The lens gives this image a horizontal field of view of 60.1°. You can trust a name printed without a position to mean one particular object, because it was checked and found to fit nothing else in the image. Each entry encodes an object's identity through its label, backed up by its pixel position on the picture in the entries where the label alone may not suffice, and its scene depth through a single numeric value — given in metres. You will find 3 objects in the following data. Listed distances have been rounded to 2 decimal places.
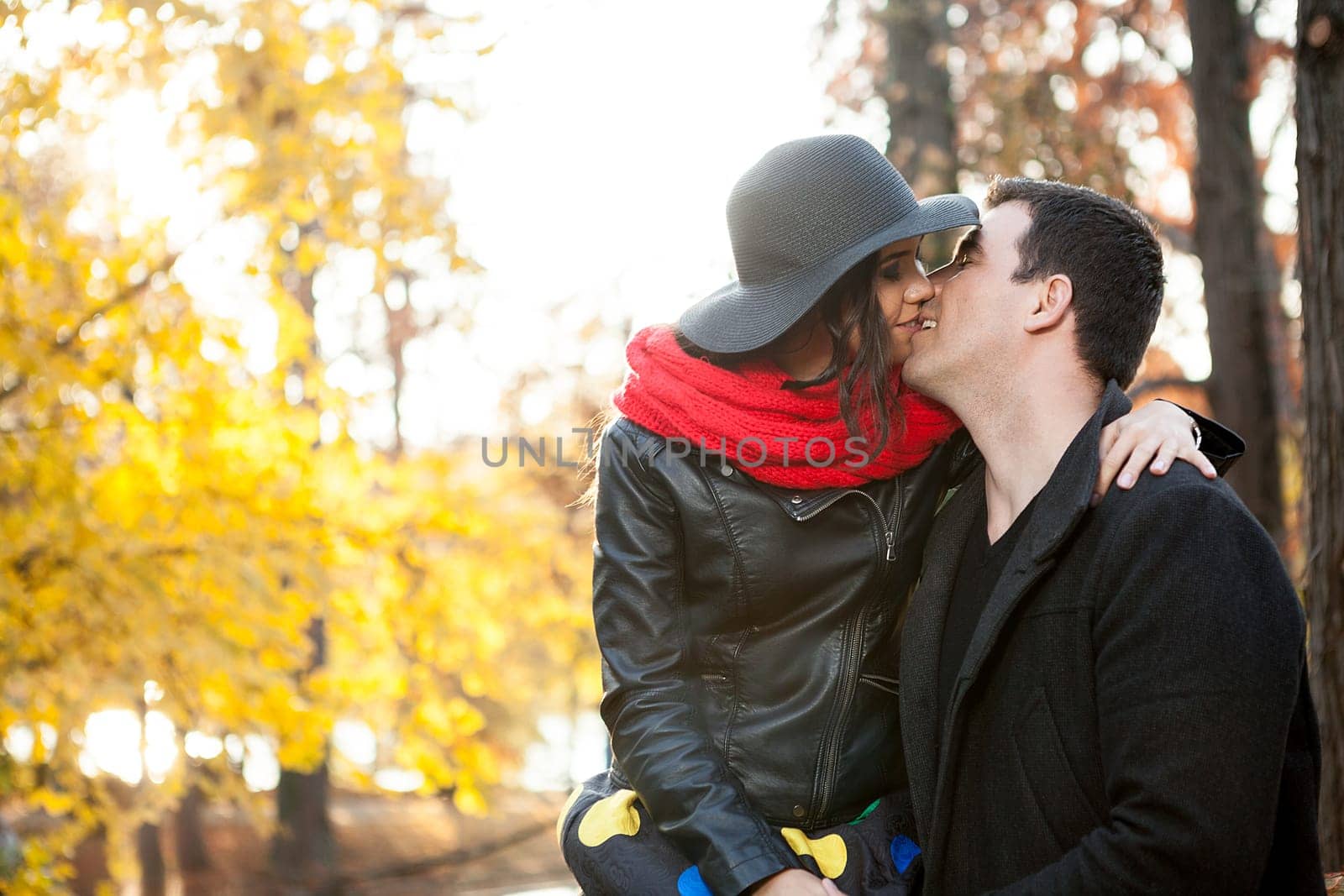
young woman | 2.22
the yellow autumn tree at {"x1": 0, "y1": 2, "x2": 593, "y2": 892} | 4.59
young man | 1.71
